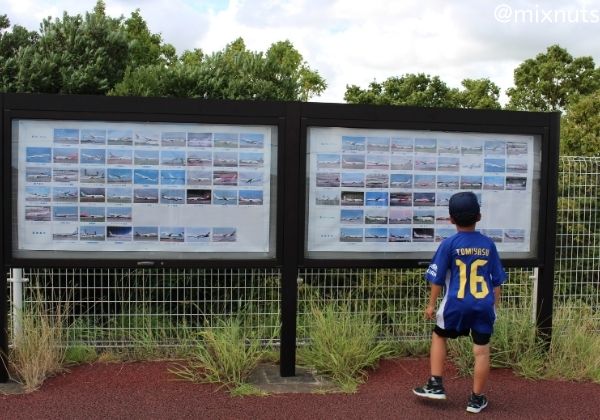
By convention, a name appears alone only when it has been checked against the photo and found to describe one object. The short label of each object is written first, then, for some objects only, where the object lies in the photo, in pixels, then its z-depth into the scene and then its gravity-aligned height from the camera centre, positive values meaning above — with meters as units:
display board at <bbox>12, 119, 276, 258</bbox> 5.27 +0.03
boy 4.78 -0.62
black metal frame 5.21 +0.58
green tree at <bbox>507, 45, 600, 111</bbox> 30.09 +5.49
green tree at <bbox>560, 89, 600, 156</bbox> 12.36 +1.43
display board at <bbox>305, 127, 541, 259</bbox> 5.51 +0.08
